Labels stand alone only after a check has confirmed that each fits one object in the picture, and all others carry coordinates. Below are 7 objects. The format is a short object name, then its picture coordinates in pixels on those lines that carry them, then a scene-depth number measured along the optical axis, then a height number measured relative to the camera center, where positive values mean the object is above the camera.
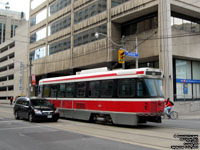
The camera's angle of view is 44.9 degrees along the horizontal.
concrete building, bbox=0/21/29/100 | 61.19 +6.74
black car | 15.02 -1.36
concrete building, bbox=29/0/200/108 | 26.87 +7.02
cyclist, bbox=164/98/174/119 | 20.57 -1.69
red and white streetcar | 12.31 -0.41
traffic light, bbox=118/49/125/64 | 22.90 +3.15
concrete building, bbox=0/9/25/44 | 93.75 +25.48
